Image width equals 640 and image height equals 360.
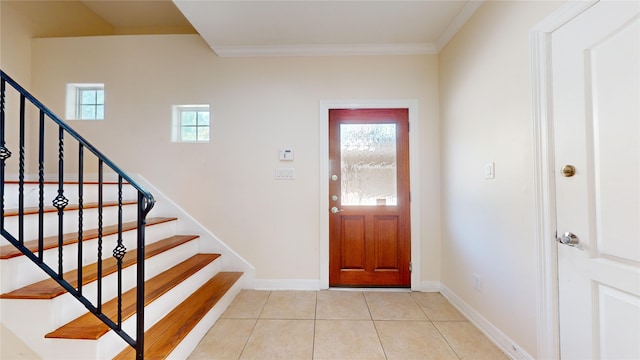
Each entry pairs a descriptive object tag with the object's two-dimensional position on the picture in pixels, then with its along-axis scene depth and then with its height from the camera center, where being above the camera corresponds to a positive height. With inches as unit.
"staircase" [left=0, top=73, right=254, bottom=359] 48.3 -24.7
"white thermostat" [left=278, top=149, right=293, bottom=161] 107.6 +12.6
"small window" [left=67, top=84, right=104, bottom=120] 114.5 +38.8
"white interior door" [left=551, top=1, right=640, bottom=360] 41.4 +0.5
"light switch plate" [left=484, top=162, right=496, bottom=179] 72.6 +3.6
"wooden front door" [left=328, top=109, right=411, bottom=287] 106.1 -6.4
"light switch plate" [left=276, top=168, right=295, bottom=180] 107.7 +4.6
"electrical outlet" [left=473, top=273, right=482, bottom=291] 78.7 -32.2
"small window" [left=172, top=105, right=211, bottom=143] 113.9 +28.1
